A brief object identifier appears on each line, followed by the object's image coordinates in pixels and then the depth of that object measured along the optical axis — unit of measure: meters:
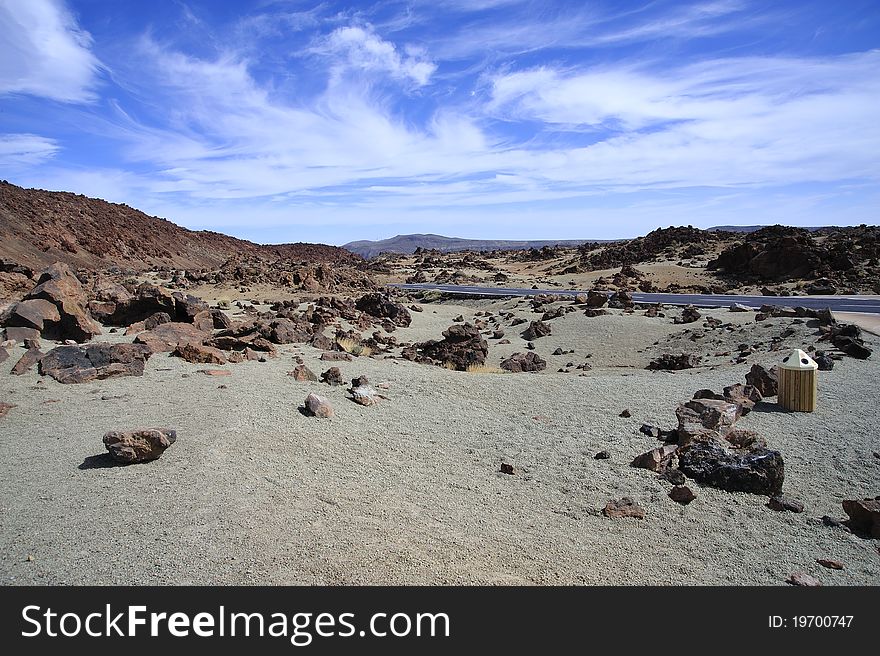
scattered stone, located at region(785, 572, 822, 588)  4.84
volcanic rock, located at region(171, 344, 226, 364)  11.13
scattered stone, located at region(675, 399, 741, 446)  7.80
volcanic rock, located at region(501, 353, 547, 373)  15.36
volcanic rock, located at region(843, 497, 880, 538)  5.80
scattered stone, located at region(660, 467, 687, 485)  6.83
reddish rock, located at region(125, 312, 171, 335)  13.80
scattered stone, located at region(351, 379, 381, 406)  9.39
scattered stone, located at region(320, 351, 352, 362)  12.99
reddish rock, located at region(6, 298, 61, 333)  11.64
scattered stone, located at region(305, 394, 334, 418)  8.42
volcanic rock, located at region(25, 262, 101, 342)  12.36
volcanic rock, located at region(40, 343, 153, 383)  9.22
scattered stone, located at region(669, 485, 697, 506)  6.39
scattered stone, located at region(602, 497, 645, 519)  6.07
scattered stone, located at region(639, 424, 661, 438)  8.53
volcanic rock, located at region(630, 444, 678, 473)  7.23
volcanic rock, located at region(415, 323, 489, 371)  15.61
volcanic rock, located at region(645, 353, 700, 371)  15.40
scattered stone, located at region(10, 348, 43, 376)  9.28
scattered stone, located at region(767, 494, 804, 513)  6.26
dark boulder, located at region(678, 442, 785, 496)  6.66
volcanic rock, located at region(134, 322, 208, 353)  12.06
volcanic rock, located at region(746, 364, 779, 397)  10.35
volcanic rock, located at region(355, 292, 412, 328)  24.31
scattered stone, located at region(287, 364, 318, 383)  10.45
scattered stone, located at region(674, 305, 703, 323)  20.88
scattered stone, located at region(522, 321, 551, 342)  21.32
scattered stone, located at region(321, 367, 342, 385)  10.30
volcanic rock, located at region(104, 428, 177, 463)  6.09
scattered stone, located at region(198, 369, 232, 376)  10.08
